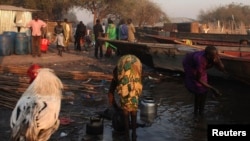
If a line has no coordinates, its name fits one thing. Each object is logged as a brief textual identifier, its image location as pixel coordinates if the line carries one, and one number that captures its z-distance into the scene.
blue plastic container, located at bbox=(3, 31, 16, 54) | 16.37
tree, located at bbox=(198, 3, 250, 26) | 65.12
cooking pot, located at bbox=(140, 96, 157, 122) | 7.60
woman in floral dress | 5.84
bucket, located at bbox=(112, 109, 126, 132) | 6.73
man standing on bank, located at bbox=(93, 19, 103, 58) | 17.25
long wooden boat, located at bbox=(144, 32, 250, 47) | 16.59
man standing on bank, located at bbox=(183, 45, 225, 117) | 7.19
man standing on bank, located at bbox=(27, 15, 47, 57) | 15.05
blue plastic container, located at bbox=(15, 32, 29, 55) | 16.42
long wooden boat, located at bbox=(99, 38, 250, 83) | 12.38
